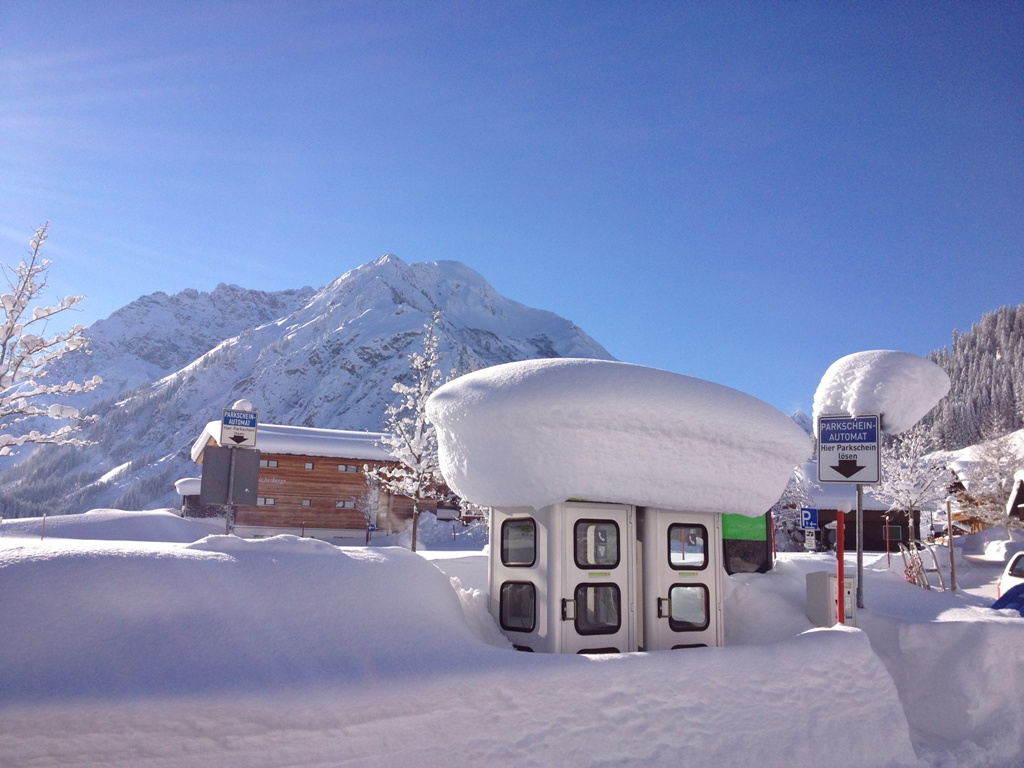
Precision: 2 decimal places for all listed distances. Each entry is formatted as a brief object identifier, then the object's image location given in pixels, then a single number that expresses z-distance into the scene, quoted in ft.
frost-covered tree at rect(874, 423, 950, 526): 114.83
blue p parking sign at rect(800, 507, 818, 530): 100.94
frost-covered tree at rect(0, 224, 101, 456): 24.87
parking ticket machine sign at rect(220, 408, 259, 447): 34.99
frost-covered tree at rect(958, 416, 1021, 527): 133.71
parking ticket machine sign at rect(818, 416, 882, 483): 29.45
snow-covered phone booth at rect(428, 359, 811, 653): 22.49
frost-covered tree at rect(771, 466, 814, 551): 114.21
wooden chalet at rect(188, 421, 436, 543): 109.50
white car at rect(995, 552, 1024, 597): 48.20
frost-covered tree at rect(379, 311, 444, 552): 74.55
